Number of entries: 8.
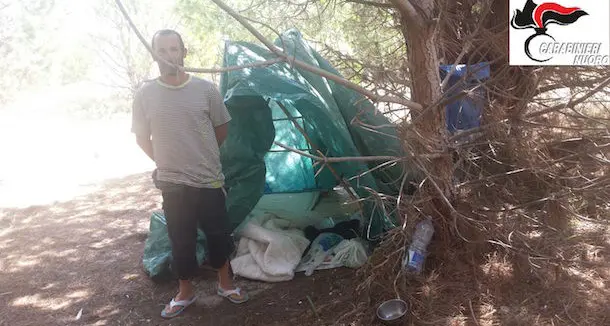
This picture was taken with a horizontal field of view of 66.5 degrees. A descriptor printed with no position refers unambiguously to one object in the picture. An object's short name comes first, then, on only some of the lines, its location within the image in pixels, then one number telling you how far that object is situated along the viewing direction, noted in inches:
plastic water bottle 100.0
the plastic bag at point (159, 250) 130.5
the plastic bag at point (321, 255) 128.7
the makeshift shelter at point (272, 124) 117.9
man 101.7
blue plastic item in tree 95.3
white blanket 127.0
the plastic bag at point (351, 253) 125.1
